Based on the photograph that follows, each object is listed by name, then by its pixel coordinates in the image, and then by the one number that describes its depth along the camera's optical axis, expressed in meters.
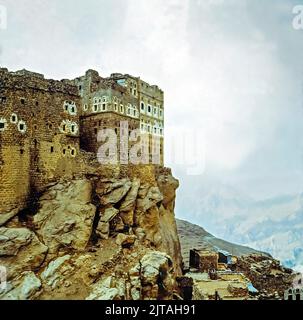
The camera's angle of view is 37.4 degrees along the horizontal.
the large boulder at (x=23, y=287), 32.03
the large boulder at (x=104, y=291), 32.91
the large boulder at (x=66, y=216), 37.06
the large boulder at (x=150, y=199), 46.03
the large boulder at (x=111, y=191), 42.59
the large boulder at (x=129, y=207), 43.47
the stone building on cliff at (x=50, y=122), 37.75
